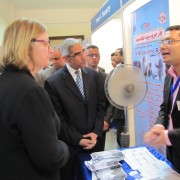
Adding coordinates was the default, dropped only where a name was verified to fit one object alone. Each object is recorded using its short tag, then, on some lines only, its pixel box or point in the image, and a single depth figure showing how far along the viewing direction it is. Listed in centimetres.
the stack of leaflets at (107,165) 137
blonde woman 100
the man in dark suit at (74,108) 200
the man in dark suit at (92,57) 349
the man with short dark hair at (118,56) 348
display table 146
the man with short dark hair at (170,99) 135
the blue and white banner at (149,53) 217
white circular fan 178
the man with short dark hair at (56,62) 342
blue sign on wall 270
